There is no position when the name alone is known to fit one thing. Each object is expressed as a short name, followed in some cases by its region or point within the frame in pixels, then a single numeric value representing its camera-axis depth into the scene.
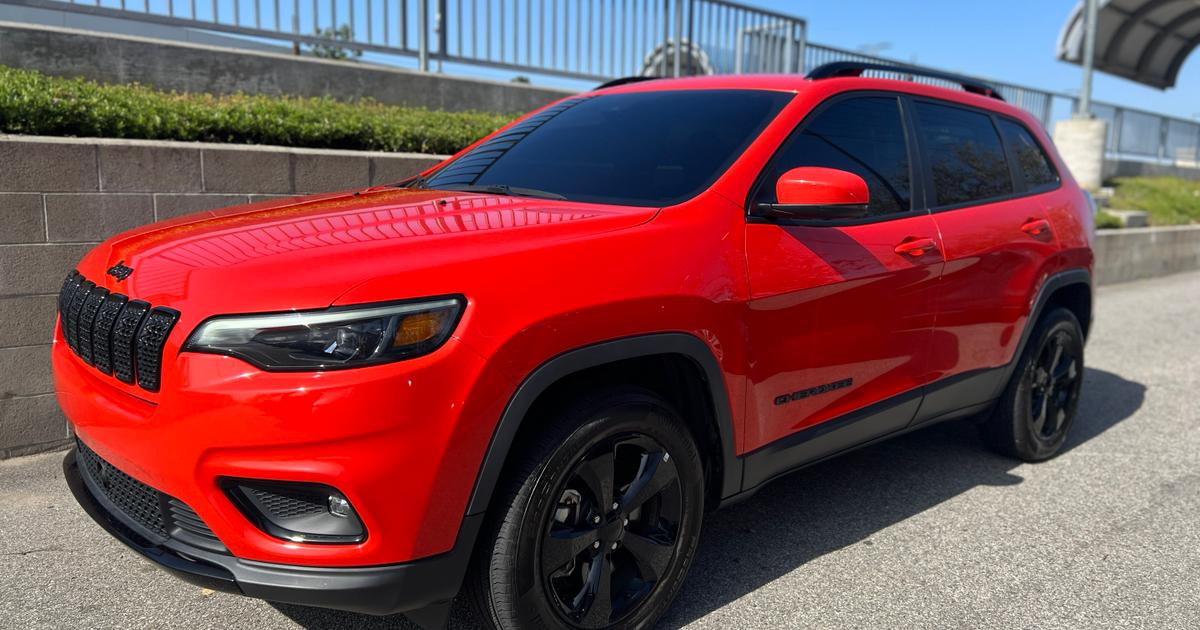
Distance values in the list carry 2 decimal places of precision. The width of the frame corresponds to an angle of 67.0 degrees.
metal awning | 17.09
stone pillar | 15.16
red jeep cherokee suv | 2.12
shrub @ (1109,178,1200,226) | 14.65
